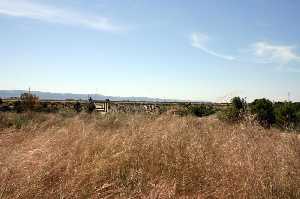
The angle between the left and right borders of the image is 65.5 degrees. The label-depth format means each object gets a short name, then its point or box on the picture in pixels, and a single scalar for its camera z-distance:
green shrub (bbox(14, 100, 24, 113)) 22.47
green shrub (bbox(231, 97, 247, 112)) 13.05
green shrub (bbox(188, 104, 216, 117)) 19.47
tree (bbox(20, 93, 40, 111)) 23.92
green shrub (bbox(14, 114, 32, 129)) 6.62
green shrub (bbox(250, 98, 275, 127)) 13.03
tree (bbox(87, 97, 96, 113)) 23.07
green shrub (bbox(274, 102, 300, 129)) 11.88
